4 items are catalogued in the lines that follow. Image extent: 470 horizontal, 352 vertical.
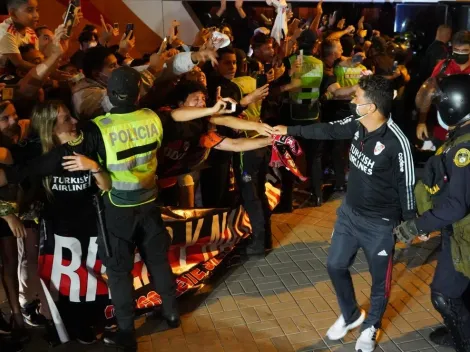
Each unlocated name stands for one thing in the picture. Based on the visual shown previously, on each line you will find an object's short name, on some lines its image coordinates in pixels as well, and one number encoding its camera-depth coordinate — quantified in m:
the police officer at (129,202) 3.79
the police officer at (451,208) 3.39
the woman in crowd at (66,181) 3.78
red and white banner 4.25
